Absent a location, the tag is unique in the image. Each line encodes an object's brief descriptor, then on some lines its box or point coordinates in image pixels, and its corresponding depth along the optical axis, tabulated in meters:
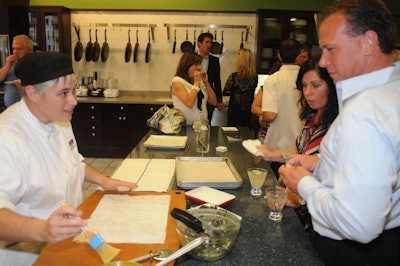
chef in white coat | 1.17
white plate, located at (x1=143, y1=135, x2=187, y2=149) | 2.38
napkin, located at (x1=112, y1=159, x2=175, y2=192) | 1.67
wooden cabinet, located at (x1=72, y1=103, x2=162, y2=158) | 5.09
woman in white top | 3.18
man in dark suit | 4.50
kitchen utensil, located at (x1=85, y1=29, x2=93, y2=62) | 5.42
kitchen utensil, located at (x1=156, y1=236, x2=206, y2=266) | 1.00
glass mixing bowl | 1.08
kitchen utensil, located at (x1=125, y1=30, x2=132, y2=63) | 5.40
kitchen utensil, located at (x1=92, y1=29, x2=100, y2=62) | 5.43
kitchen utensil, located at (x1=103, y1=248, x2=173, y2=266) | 1.02
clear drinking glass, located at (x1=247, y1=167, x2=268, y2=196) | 1.63
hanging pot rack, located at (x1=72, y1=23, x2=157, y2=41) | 5.39
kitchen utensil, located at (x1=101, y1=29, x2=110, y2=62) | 5.42
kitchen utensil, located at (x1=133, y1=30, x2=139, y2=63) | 5.43
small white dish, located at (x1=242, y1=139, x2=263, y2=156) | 1.96
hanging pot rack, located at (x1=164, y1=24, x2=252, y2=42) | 5.36
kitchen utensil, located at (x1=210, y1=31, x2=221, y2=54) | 5.31
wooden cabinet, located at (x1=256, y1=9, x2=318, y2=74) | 5.04
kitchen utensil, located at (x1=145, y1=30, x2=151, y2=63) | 5.40
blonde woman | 4.11
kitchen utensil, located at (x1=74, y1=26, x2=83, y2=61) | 5.41
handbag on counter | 2.81
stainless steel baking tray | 1.65
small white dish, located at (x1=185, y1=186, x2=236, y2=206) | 1.47
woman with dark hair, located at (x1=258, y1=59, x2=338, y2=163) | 1.91
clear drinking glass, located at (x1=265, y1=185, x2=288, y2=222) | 1.40
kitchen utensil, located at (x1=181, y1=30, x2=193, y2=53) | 5.39
